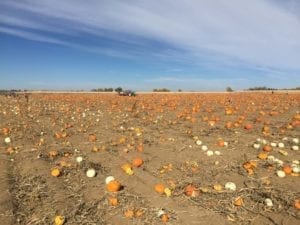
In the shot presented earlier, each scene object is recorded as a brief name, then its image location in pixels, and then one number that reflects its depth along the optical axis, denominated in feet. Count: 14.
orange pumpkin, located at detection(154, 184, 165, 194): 13.12
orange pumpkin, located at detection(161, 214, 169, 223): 11.13
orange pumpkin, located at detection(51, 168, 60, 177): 15.20
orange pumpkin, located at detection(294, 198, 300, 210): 11.85
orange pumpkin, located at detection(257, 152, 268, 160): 17.30
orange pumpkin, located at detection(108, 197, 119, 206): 12.24
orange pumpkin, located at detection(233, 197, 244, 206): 12.16
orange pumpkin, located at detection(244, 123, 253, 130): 24.60
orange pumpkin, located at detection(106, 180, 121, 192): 13.38
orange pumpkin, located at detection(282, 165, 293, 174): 15.14
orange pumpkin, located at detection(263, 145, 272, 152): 18.53
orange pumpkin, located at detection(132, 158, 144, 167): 16.31
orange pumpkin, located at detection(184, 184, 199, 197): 12.88
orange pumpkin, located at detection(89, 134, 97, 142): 22.27
